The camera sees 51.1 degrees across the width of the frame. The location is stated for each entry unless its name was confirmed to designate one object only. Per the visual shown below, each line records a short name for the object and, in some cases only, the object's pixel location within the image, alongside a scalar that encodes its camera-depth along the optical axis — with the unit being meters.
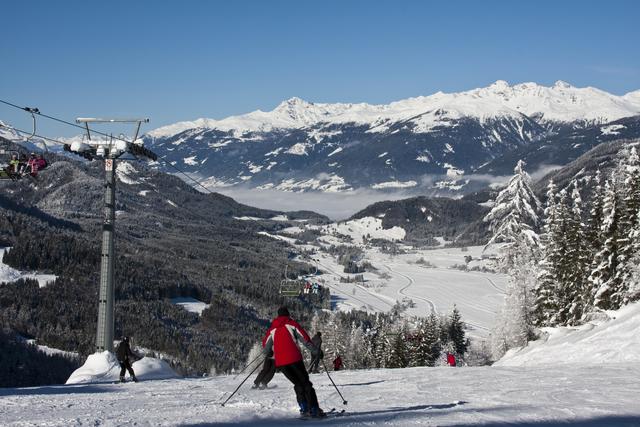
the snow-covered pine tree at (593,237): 43.75
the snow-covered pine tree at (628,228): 39.28
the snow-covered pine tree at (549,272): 48.19
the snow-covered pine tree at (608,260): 40.84
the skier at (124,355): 25.91
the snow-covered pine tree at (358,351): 88.44
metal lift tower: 30.67
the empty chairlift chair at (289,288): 70.62
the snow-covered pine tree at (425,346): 69.69
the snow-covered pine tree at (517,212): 35.09
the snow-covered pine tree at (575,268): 45.59
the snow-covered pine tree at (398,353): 71.31
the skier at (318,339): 28.19
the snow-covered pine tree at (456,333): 89.00
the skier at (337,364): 42.09
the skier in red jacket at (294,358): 13.16
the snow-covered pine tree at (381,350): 75.68
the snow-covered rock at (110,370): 27.39
